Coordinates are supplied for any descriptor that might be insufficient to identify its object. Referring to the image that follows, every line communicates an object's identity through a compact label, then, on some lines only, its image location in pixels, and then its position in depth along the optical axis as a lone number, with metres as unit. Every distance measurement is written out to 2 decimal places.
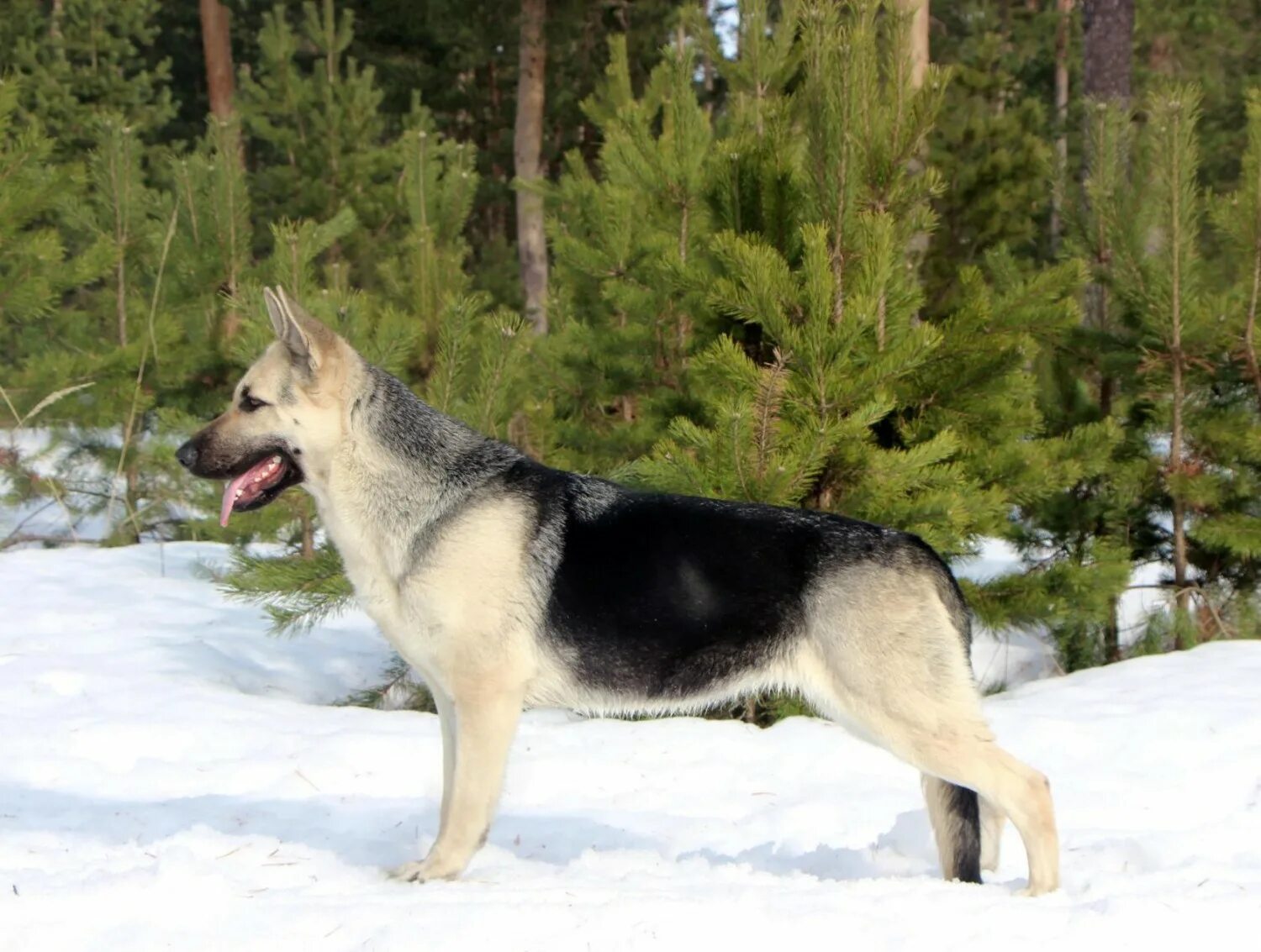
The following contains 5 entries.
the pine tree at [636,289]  7.77
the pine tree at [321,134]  18.95
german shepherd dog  4.33
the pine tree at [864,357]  6.38
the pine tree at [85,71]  21.27
